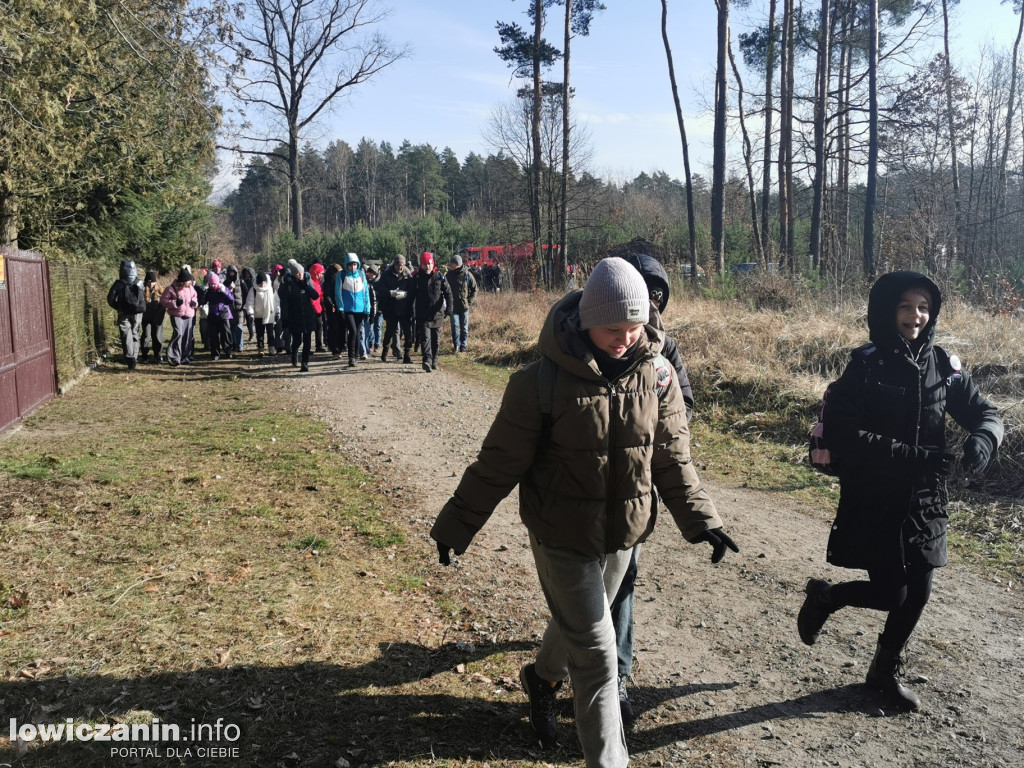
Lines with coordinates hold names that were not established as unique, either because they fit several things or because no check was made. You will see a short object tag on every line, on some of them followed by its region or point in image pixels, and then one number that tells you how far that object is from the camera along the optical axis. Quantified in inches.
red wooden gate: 360.5
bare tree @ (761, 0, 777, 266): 1117.7
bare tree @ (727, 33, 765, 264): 1223.7
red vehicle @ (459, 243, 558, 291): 1109.7
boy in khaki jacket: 112.6
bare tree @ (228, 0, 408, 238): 1332.4
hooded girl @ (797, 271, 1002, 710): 141.9
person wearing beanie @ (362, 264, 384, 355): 648.4
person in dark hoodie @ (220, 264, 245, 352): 705.6
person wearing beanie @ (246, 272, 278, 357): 687.7
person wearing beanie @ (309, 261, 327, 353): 579.2
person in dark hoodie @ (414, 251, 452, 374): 542.3
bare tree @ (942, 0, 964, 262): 1029.8
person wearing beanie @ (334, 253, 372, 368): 553.6
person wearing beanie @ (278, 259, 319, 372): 566.6
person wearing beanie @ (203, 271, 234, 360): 641.6
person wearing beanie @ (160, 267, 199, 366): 596.4
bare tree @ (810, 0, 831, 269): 866.4
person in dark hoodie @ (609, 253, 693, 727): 142.9
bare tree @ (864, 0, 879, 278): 820.0
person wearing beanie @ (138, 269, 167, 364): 615.8
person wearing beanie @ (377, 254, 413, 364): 594.9
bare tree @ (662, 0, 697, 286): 1079.0
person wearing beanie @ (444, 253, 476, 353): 644.7
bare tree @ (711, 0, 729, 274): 863.1
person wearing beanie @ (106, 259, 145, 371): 568.1
